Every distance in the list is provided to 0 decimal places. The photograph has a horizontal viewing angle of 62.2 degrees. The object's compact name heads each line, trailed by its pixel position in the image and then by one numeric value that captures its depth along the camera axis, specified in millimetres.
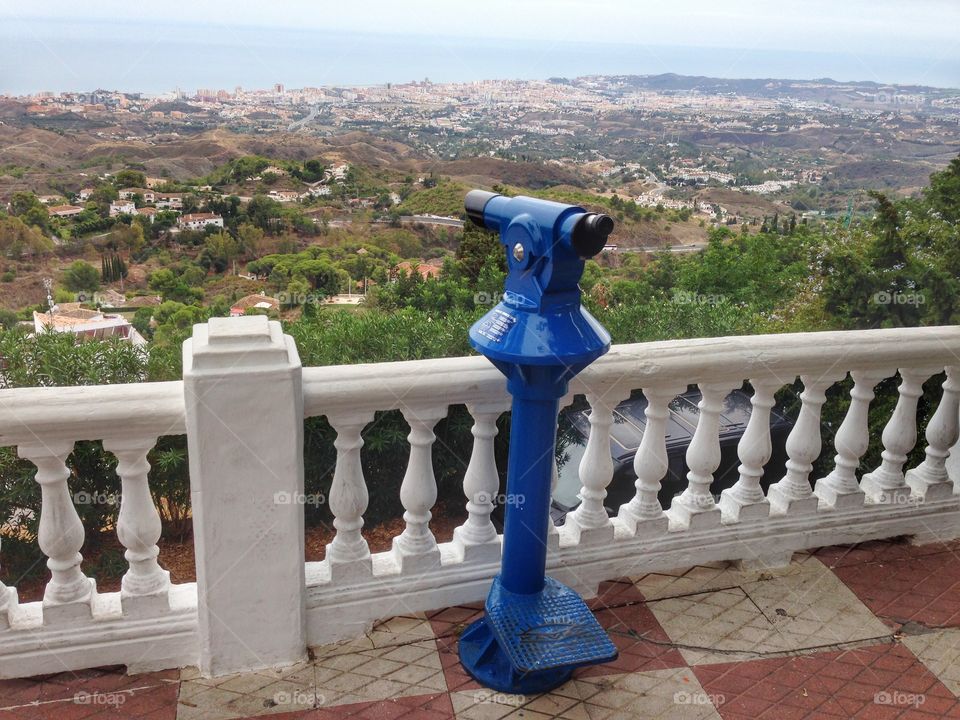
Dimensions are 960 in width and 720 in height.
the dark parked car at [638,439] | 4484
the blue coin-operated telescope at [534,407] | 2223
